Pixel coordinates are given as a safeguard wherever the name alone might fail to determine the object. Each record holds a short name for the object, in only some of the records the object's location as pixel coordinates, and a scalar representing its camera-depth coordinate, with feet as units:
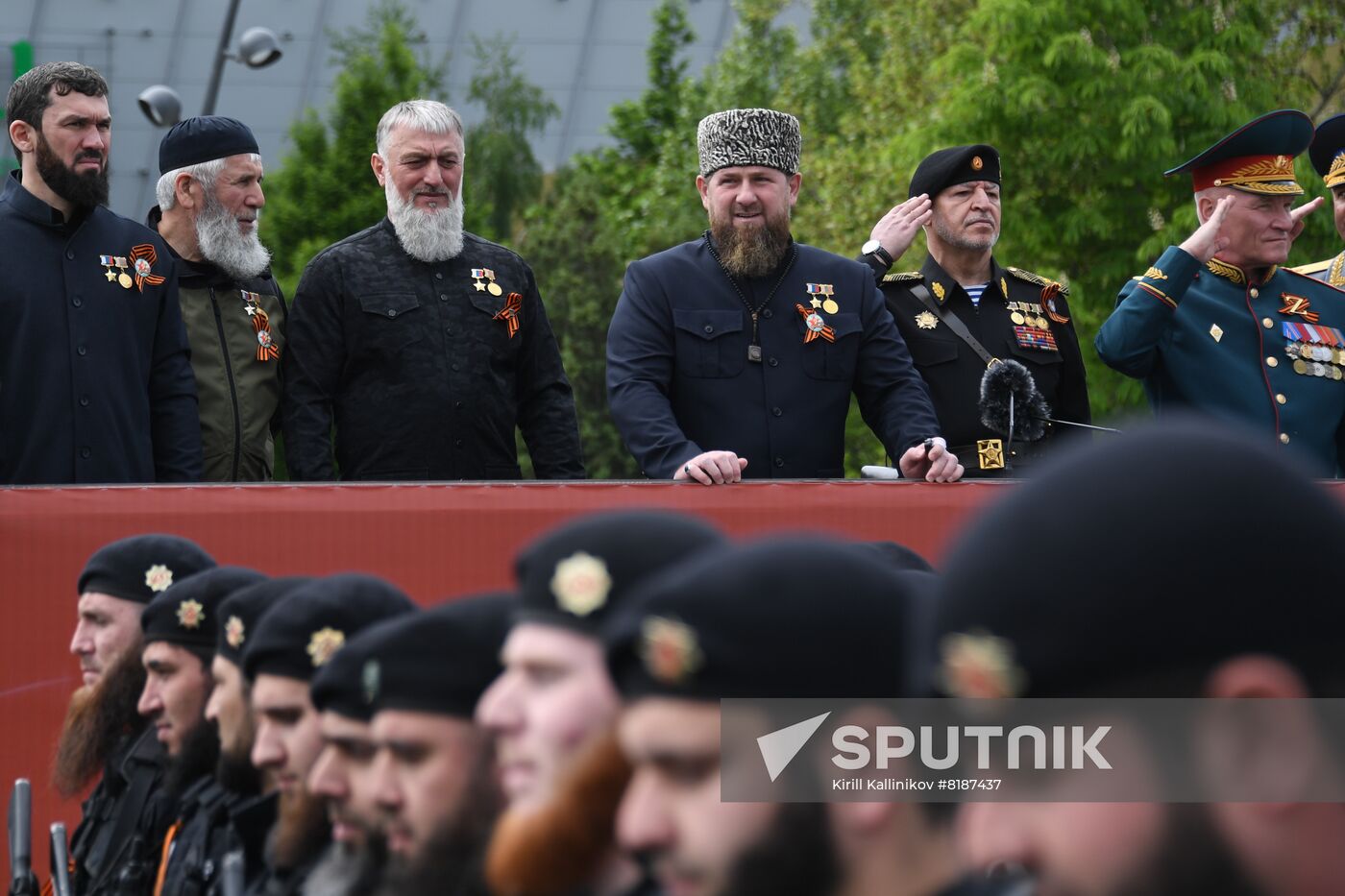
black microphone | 45.14
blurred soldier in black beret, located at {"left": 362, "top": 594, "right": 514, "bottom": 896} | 17.07
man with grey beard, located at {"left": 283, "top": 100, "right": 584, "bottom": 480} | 46.21
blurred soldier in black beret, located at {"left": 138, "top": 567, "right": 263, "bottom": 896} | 25.07
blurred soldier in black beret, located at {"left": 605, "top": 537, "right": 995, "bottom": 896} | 12.94
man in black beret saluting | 47.73
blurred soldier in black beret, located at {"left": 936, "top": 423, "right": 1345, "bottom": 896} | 10.03
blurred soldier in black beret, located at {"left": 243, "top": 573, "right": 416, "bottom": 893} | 20.86
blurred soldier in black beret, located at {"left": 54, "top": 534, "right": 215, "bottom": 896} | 27.27
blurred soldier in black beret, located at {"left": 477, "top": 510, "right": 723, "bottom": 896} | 15.01
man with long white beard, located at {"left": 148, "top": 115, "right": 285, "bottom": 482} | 47.01
